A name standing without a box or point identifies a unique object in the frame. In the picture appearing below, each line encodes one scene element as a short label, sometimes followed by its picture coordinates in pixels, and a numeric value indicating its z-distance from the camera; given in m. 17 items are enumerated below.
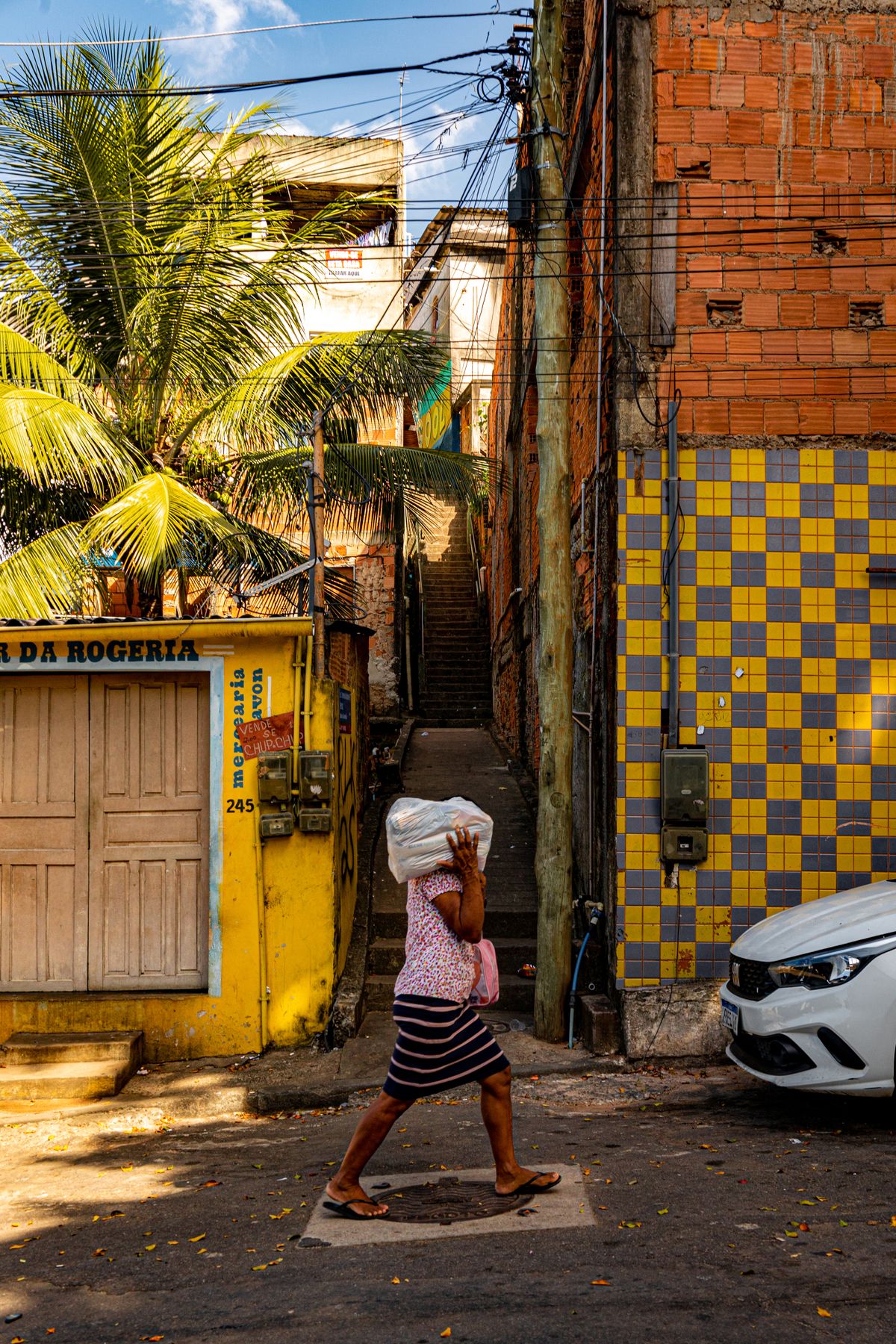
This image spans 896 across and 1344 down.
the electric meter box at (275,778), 7.32
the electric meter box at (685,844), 6.87
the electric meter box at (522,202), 7.44
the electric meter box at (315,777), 7.36
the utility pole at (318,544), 7.54
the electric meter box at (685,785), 6.82
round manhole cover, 4.40
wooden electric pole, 7.18
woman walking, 4.29
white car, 5.20
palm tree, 8.95
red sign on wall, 7.43
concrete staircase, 17.84
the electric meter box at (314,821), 7.35
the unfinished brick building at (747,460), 7.00
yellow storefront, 7.32
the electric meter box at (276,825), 7.31
